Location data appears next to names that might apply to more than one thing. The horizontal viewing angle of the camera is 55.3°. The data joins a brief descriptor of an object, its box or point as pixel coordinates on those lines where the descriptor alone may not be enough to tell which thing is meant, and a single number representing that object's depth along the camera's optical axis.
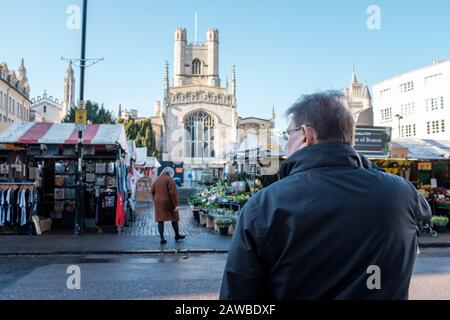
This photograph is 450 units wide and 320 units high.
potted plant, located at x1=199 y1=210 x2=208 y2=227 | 15.88
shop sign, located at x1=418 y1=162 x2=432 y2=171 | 18.41
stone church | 67.62
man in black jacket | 1.66
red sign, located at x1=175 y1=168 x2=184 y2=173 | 41.67
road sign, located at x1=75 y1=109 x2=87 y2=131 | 12.91
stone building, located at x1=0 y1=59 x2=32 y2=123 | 54.34
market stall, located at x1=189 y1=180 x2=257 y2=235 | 13.51
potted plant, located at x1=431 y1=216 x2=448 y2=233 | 14.46
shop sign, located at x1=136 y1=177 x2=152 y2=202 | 26.69
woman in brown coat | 11.59
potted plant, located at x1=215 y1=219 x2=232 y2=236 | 13.41
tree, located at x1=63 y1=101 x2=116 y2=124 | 50.25
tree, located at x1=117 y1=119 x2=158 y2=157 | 60.12
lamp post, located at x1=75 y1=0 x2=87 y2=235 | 13.04
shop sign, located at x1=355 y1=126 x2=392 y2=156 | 15.69
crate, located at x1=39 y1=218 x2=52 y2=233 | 13.36
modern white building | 51.03
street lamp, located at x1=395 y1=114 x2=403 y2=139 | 53.66
